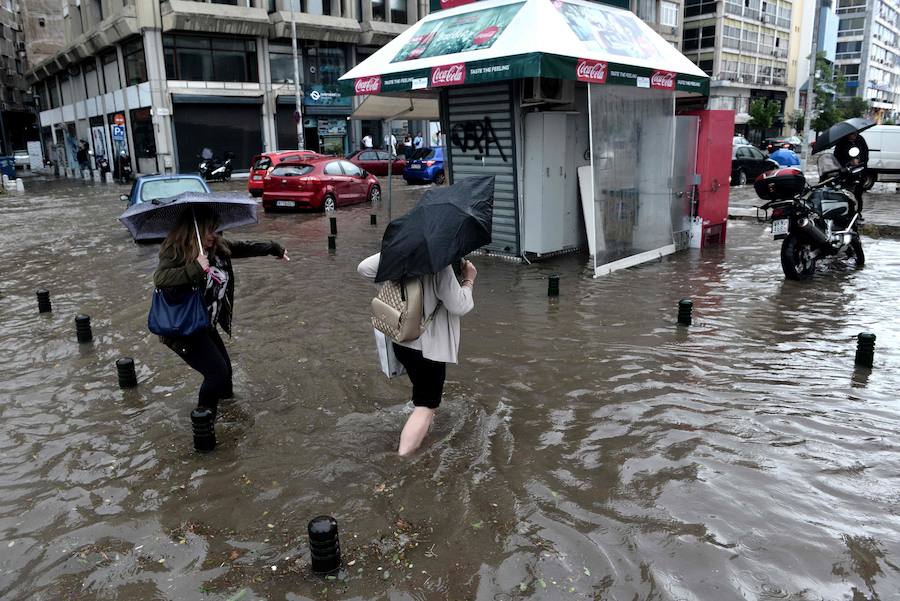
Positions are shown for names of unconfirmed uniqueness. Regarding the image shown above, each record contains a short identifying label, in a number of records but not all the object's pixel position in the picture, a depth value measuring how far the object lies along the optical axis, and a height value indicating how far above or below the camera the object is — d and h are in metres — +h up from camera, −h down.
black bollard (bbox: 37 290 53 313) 8.70 -1.80
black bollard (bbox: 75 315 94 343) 7.33 -1.81
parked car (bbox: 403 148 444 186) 27.59 -0.89
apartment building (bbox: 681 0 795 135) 63.44 +8.57
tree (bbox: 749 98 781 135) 58.69 +1.98
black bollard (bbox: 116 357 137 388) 5.96 -1.85
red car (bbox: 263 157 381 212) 18.59 -0.98
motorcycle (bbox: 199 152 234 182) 32.34 -0.82
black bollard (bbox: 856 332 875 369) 5.91 -1.82
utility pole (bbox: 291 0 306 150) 35.62 +2.68
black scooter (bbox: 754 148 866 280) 9.39 -1.07
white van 22.72 -0.57
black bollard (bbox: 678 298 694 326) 7.43 -1.82
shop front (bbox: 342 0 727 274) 9.57 +0.39
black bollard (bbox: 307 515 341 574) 3.29 -1.87
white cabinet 10.53 -0.61
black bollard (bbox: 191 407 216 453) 4.67 -1.85
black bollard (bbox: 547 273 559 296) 8.81 -1.79
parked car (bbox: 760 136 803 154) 42.00 -0.48
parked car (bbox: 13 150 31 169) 54.45 -0.29
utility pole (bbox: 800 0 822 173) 29.68 +1.53
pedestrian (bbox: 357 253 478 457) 4.12 -1.20
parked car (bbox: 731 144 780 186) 24.95 -0.95
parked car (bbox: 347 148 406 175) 28.72 -0.51
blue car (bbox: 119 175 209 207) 13.29 -0.64
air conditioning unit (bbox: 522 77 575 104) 10.07 +0.77
